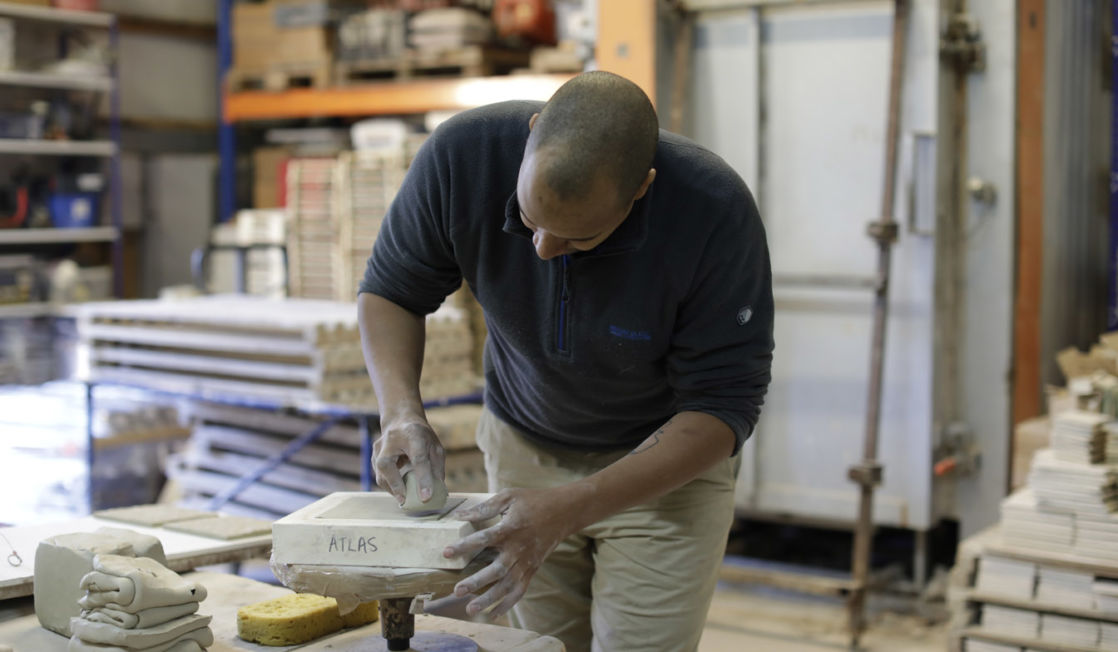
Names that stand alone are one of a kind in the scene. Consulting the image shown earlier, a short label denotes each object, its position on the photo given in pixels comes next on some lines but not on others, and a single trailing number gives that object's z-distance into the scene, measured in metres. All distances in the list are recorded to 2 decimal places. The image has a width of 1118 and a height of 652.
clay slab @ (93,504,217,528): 3.01
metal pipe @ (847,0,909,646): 4.98
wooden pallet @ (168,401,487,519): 5.29
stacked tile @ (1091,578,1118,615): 4.11
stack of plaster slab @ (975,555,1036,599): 4.28
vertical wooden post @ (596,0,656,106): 5.41
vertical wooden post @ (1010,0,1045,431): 5.50
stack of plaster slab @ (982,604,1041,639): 4.28
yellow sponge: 2.33
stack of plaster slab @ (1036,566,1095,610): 4.16
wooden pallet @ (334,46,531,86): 8.57
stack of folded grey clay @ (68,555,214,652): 2.14
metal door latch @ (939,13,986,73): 5.17
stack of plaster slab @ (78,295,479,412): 5.13
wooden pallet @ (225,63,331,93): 9.41
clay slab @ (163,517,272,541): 2.88
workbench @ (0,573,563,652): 2.29
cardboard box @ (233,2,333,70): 9.38
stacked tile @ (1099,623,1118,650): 4.12
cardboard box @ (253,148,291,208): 10.10
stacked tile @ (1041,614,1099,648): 4.17
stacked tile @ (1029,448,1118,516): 4.16
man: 2.06
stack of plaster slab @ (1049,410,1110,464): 4.30
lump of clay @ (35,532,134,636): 2.31
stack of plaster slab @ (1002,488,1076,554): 4.23
